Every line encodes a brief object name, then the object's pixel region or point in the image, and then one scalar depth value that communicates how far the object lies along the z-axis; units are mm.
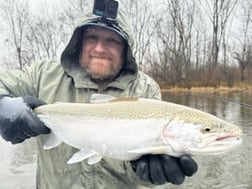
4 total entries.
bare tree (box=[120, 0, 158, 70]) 23856
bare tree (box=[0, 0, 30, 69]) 23311
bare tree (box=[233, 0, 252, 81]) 21821
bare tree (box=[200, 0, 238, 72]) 23675
